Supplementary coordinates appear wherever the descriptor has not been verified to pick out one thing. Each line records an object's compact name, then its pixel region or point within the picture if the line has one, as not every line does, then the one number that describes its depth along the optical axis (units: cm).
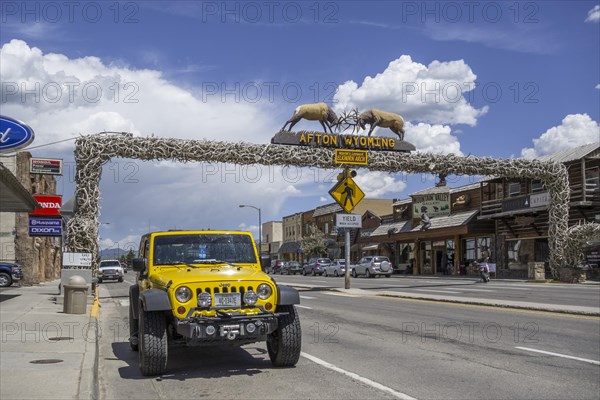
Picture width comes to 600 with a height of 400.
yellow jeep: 747
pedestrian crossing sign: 2531
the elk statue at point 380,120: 2781
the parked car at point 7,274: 2961
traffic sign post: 2534
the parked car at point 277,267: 6876
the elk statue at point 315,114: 2683
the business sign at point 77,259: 2088
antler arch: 2209
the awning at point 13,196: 1606
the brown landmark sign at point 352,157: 2579
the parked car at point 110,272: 4328
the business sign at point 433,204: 5135
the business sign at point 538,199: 3745
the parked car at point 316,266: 5664
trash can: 1540
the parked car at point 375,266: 4594
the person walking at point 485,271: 3306
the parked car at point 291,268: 6544
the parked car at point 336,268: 5131
